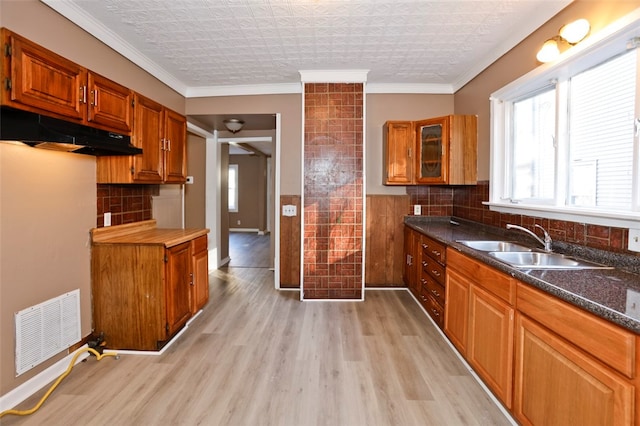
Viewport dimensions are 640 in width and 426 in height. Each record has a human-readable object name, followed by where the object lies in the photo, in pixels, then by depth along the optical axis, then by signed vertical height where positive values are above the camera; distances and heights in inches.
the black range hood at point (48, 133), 64.9 +15.3
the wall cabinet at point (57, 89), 64.0 +27.4
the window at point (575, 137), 69.3 +18.9
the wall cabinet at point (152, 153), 101.1 +18.2
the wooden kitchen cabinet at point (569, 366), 41.7 -25.7
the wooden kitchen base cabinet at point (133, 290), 96.3 -28.1
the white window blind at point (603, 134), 70.1 +17.3
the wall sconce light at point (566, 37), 75.2 +42.1
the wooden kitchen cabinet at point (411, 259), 135.6 -25.9
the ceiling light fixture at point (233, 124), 167.0 +42.4
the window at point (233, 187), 388.2 +17.8
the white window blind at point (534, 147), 95.3 +18.9
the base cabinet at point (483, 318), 67.4 -29.2
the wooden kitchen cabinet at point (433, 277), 106.4 -27.9
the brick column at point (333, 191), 142.5 +5.0
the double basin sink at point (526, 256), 68.1 -13.8
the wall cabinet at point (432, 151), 132.0 +23.2
